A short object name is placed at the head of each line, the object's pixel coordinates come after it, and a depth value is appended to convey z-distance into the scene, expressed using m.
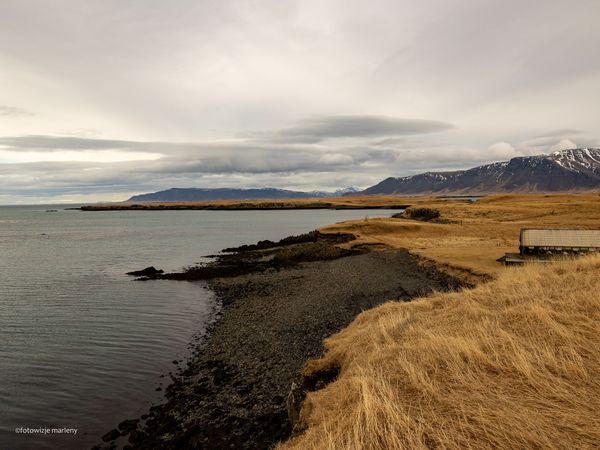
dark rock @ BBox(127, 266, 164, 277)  36.34
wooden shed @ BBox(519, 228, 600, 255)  26.81
